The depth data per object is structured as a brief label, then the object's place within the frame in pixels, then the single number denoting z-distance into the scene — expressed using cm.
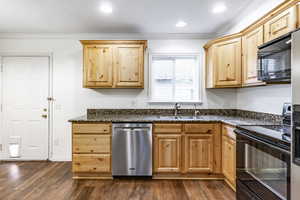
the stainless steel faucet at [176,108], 268
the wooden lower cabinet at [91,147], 222
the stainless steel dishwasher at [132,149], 220
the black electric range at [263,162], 102
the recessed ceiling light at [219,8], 200
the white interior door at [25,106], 285
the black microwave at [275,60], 119
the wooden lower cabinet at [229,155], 191
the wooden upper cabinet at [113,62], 251
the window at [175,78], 283
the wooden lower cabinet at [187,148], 221
